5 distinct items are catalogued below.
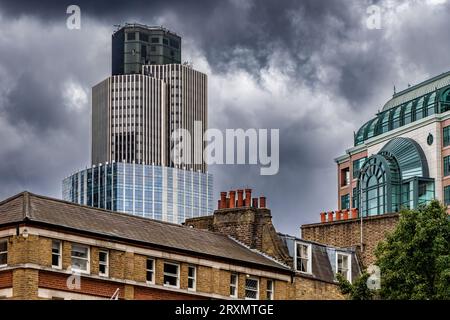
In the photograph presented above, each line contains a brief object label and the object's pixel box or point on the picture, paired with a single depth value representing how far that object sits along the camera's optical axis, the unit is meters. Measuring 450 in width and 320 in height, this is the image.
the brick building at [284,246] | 72.06
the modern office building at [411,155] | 147.00
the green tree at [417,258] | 56.44
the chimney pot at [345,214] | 99.44
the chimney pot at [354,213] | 107.88
